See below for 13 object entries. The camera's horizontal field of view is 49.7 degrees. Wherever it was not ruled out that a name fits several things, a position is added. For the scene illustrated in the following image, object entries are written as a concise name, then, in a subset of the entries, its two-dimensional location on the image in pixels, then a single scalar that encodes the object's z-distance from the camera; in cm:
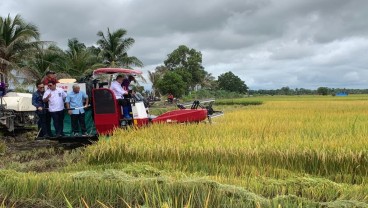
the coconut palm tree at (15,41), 2141
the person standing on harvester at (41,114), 946
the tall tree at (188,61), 5638
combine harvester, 911
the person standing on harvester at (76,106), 926
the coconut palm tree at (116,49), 3341
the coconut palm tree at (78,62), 2941
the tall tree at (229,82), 8600
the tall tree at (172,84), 4497
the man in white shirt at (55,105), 935
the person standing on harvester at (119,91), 917
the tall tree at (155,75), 5191
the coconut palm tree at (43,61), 2350
